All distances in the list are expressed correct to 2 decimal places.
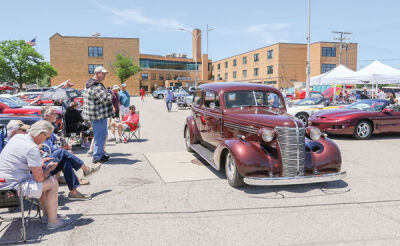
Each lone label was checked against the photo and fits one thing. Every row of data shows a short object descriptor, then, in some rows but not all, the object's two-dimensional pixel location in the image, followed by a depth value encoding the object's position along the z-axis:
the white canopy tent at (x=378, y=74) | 18.34
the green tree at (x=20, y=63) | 43.53
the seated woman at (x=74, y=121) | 8.86
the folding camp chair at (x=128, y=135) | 10.25
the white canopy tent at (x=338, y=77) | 20.22
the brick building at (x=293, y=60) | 61.06
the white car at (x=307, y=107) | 14.52
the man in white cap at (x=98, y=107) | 6.99
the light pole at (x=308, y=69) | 24.92
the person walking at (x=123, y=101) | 12.14
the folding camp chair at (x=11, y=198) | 3.51
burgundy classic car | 5.25
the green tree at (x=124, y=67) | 55.58
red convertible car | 10.77
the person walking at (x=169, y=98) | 22.30
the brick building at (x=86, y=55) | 59.22
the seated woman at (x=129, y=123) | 10.09
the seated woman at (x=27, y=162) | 3.64
